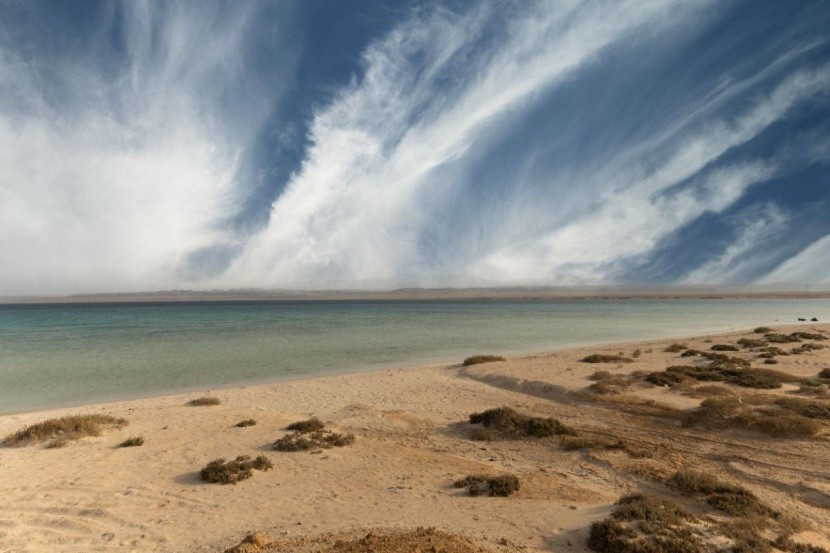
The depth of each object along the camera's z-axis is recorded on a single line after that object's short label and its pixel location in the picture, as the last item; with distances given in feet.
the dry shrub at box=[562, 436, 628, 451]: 43.75
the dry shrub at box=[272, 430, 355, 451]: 46.83
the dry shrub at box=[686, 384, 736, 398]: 63.64
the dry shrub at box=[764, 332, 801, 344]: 127.13
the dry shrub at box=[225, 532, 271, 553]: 26.12
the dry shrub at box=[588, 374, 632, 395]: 69.16
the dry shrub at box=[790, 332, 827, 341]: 131.95
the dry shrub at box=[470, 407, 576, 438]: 48.96
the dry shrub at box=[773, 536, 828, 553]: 24.00
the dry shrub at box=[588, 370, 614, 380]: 78.11
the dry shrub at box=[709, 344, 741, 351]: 113.27
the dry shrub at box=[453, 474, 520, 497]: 33.71
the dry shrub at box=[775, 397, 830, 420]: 49.70
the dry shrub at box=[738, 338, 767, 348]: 118.10
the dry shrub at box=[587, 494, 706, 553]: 23.95
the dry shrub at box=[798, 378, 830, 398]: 62.85
